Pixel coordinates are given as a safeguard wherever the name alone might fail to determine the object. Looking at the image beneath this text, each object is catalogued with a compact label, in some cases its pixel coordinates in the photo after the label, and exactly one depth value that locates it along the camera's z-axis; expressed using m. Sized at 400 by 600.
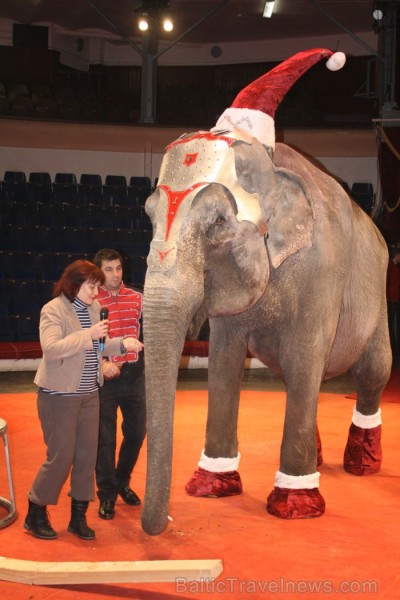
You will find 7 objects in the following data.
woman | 4.15
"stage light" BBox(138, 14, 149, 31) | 14.06
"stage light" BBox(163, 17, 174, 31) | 14.41
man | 4.57
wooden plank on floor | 3.54
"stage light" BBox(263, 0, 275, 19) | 13.35
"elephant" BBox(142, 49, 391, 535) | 3.79
